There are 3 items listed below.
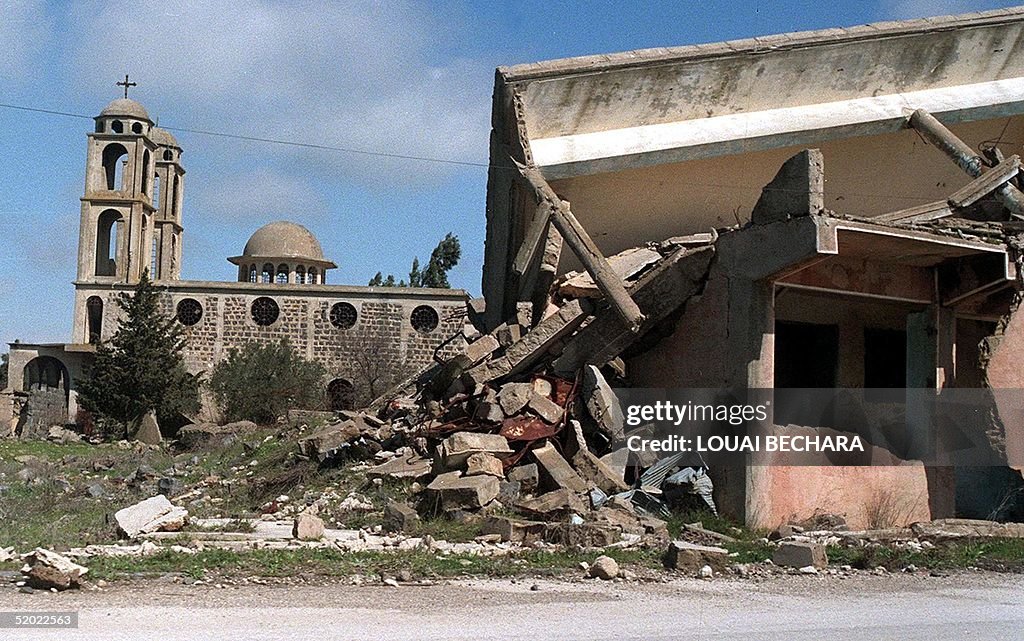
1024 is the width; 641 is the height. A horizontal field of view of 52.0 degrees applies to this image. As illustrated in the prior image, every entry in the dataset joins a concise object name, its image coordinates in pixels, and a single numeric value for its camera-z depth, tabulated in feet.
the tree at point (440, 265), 187.54
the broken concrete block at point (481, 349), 44.52
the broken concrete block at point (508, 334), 45.39
